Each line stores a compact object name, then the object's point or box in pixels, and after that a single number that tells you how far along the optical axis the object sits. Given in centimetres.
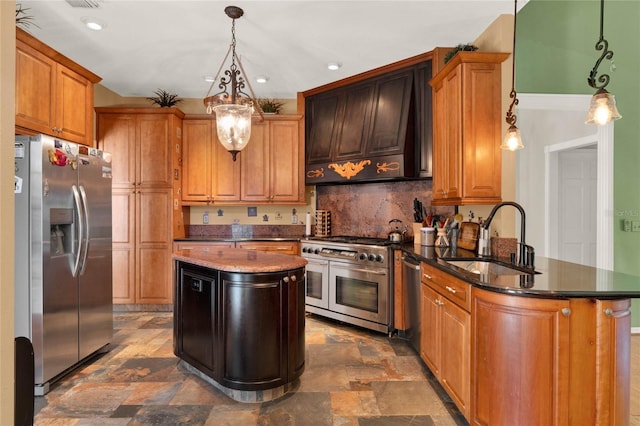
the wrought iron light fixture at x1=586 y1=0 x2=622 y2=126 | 195
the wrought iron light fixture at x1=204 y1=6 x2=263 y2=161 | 287
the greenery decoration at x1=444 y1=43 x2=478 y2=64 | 318
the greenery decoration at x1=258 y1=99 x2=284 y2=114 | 513
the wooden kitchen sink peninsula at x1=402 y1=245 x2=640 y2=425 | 174
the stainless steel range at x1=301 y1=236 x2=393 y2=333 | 384
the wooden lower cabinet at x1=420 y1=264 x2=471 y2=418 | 219
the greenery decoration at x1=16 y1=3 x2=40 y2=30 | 289
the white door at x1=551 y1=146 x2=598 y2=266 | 460
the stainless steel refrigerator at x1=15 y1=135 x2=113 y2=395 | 264
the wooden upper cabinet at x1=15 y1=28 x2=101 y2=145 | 278
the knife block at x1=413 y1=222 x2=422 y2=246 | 396
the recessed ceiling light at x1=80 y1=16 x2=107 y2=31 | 315
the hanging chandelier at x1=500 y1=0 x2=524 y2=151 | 257
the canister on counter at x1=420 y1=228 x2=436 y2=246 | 370
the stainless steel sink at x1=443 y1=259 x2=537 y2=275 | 258
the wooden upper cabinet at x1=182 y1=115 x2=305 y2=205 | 509
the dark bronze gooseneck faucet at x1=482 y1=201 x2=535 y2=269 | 247
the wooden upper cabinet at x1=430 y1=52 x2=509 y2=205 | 303
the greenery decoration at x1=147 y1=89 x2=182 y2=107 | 492
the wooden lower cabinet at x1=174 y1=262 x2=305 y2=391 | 254
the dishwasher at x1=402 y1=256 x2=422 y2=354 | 325
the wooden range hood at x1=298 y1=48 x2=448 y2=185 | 397
